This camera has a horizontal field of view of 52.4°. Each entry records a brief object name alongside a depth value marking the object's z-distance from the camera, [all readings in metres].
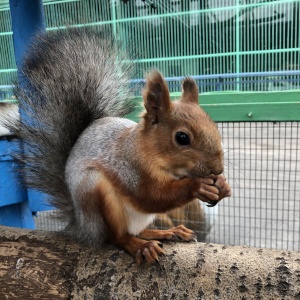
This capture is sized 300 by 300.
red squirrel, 0.19
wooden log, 0.16
